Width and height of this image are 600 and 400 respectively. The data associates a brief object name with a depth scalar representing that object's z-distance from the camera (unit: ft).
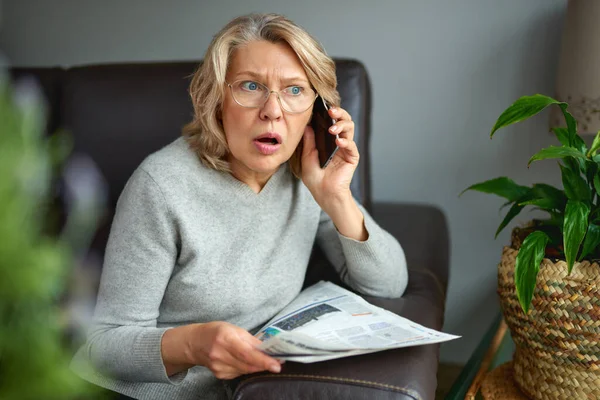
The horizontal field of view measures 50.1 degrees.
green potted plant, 3.67
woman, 3.71
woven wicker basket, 3.67
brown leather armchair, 5.05
